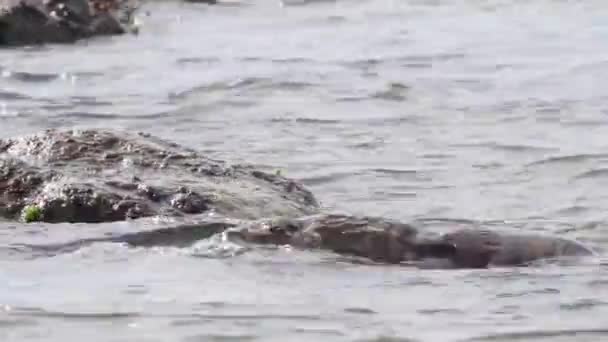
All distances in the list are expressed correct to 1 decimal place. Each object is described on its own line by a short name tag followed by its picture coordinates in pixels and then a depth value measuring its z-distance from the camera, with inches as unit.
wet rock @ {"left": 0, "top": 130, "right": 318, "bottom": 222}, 492.1
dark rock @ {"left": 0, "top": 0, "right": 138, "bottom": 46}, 1128.8
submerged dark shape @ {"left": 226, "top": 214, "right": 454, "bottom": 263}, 440.5
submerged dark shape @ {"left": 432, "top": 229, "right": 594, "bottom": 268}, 439.2
